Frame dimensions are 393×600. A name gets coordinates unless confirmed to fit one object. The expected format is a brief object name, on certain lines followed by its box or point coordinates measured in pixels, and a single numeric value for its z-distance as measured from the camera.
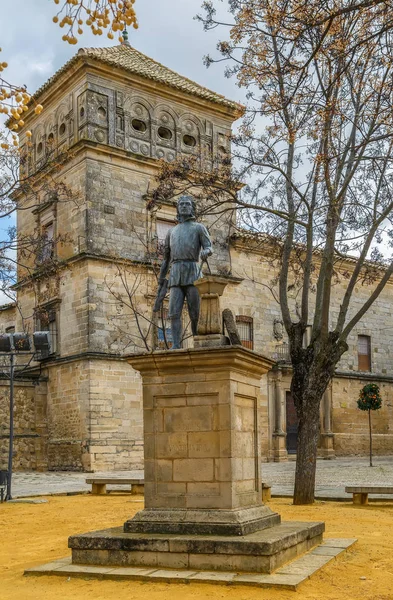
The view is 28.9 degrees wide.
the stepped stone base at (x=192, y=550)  6.63
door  29.53
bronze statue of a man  8.35
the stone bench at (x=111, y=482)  15.30
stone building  24.05
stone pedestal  7.30
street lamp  15.09
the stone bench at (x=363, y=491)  12.40
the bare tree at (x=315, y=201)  12.93
